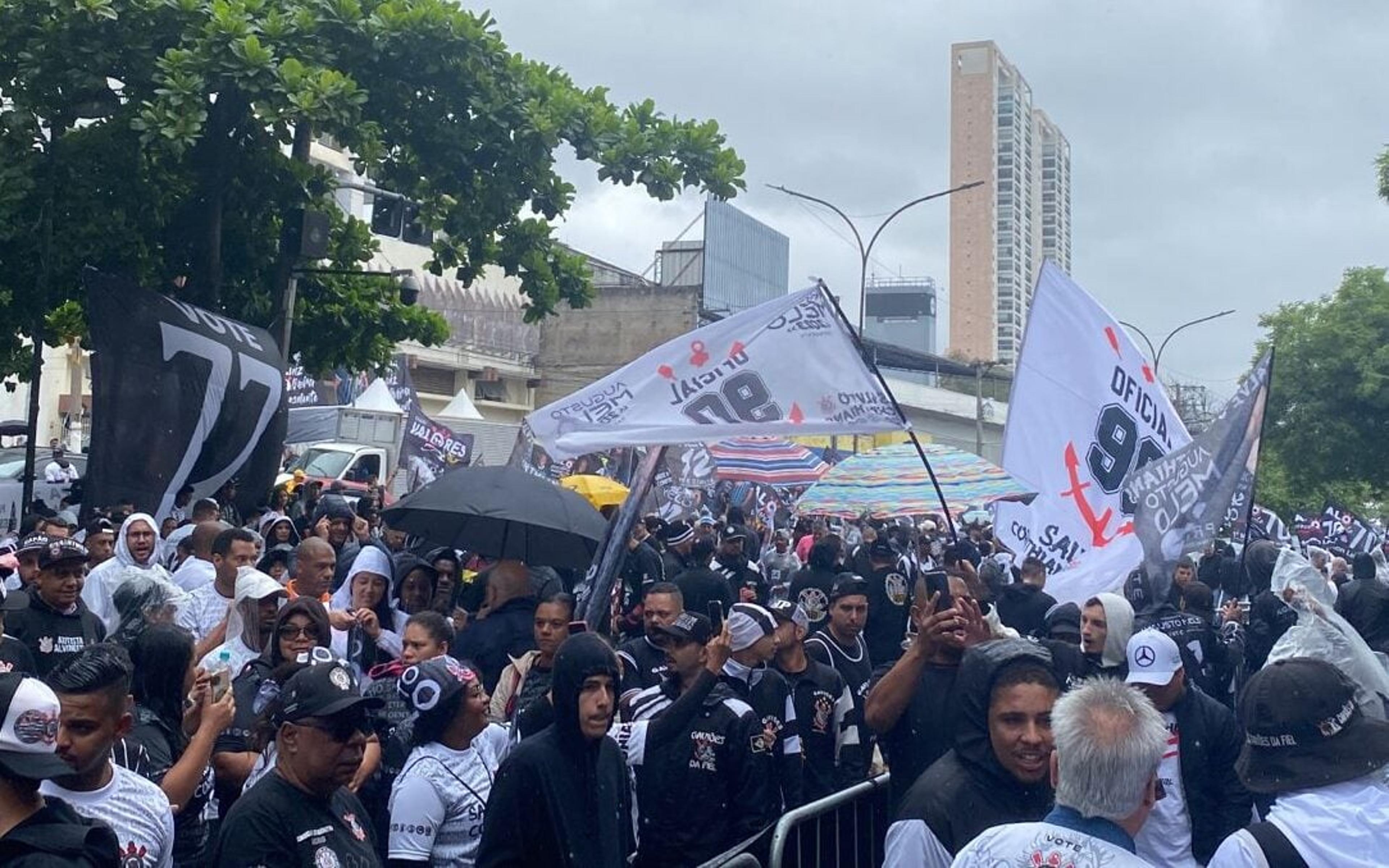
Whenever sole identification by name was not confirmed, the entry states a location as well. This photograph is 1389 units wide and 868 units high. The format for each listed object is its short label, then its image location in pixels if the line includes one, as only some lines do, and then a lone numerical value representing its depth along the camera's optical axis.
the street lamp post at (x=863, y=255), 30.73
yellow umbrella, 16.14
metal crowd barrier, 5.24
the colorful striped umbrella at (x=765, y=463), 16.09
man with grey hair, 2.94
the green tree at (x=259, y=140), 12.13
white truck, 24.58
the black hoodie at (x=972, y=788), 3.80
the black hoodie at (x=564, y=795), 4.15
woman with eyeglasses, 5.04
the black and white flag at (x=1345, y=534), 19.52
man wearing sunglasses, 3.49
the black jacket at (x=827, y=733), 6.32
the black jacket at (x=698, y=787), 5.28
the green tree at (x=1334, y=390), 33.50
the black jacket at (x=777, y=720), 5.66
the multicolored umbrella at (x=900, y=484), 11.20
